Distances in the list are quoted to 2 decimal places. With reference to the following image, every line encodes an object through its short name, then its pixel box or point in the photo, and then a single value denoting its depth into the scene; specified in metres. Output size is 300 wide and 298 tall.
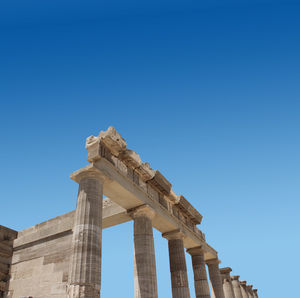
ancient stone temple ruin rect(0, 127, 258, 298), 12.40
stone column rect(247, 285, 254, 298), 37.68
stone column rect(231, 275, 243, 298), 32.72
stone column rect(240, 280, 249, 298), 35.04
